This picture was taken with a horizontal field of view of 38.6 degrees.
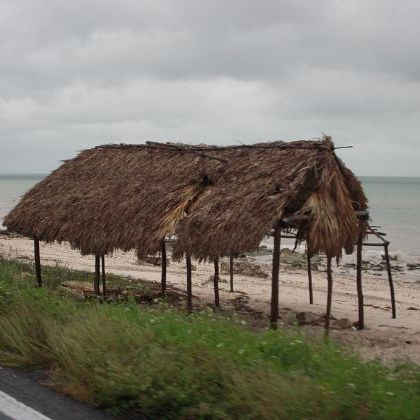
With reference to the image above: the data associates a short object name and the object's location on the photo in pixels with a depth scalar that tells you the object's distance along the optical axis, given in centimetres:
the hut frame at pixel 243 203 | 912
